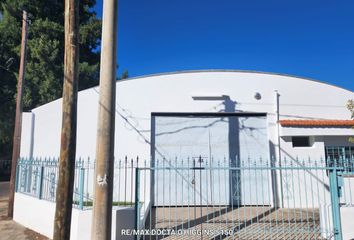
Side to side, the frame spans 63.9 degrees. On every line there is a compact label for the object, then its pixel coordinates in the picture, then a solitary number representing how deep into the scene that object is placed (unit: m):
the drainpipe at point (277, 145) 9.88
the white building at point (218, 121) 10.14
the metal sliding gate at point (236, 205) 6.66
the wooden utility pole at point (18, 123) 8.95
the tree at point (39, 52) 18.23
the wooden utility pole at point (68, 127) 4.19
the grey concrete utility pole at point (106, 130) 4.01
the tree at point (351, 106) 9.34
